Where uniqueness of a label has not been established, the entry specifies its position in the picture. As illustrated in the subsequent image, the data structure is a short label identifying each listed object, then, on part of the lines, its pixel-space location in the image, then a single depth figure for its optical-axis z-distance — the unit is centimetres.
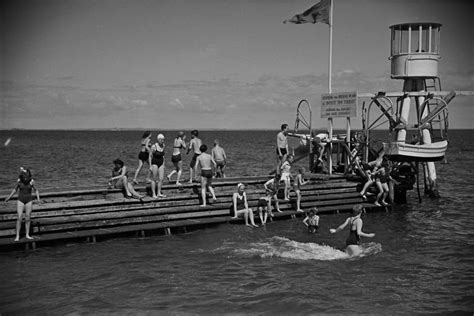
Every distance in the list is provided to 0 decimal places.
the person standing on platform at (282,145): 2481
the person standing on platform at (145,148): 2081
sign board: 2723
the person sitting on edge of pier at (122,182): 2016
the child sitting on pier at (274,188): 2267
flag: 2902
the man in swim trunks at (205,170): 2045
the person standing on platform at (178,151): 2169
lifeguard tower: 2658
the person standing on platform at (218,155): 2336
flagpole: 2827
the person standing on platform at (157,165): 1988
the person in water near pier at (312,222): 2045
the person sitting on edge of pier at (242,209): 2133
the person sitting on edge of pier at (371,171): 2628
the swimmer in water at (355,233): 1669
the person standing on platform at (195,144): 2234
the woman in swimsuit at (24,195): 1681
